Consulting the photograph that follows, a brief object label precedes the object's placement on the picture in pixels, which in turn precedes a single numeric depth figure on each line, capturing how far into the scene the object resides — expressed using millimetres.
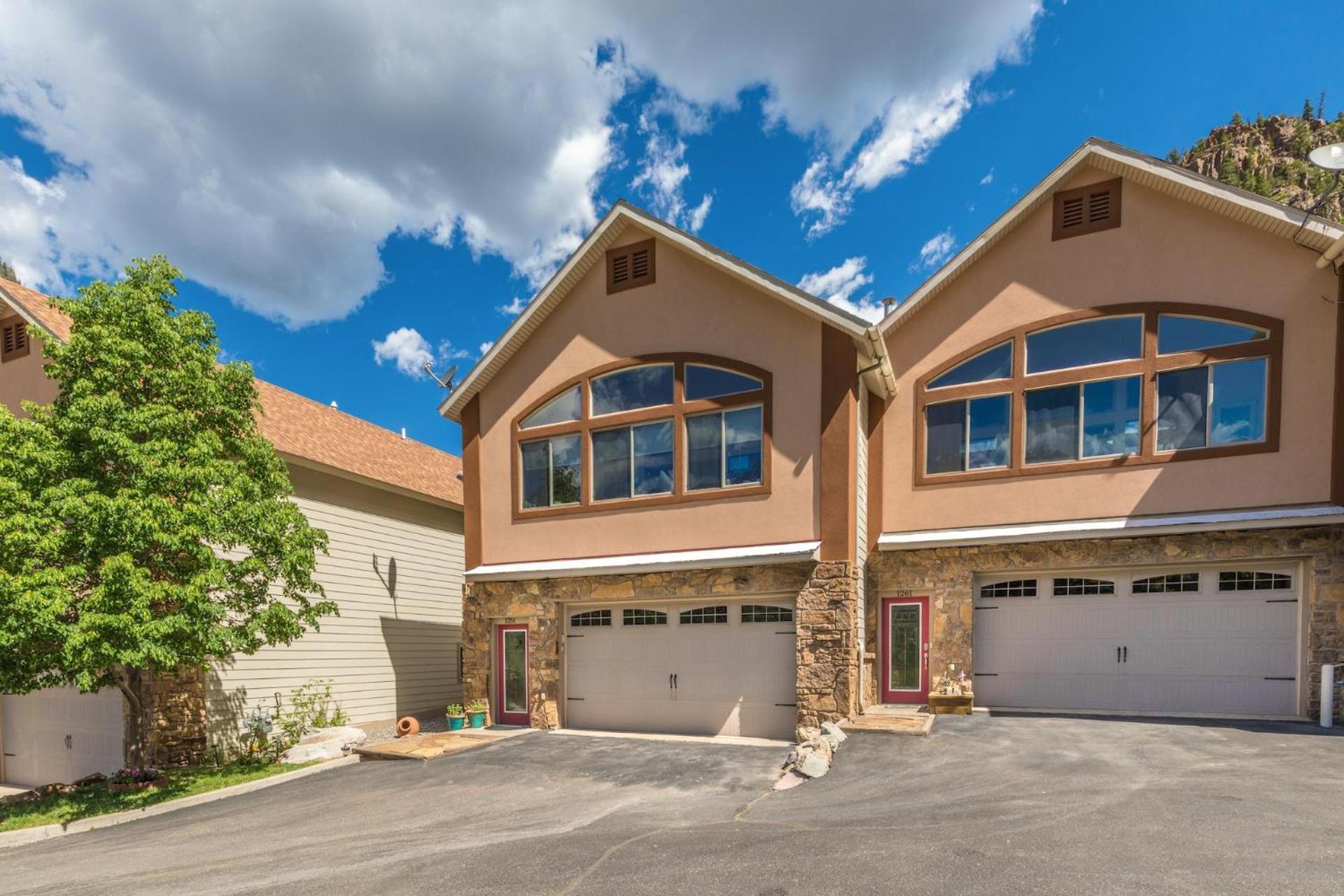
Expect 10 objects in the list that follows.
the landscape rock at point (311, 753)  11825
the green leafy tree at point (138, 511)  9305
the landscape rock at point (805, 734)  10867
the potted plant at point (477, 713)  13664
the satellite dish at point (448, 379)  15664
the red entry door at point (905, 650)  12500
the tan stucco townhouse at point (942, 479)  10914
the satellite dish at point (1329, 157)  9688
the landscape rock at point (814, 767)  8820
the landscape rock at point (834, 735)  9781
